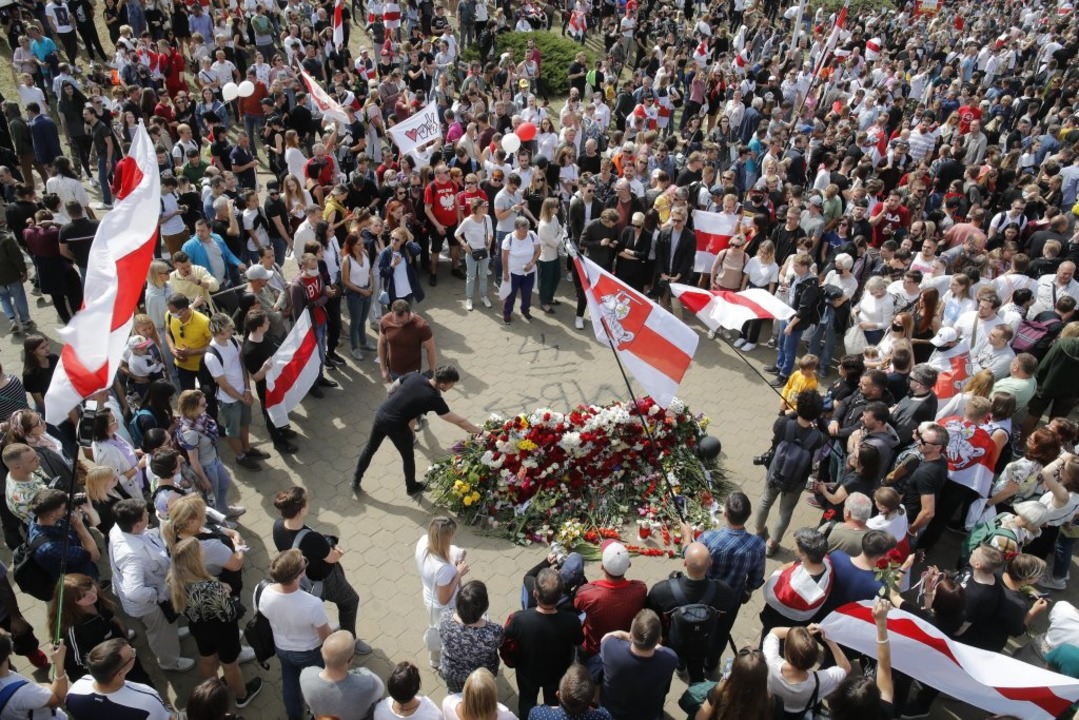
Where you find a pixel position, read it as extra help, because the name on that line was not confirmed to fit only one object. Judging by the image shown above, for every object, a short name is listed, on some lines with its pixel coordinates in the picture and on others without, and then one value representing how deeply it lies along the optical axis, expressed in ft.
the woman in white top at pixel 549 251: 36.37
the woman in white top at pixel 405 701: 14.37
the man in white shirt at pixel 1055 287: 31.55
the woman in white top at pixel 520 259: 35.70
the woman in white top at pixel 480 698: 14.14
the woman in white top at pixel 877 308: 30.96
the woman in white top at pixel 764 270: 34.12
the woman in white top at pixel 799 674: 15.15
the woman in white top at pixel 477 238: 36.65
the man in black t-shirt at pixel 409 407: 24.88
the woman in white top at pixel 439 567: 18.29
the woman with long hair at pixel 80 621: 16.53
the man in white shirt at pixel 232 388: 25.44
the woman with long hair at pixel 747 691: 14.39
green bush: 72.49
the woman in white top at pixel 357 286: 32.50
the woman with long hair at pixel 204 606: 17.16
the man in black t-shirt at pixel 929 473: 22.08
